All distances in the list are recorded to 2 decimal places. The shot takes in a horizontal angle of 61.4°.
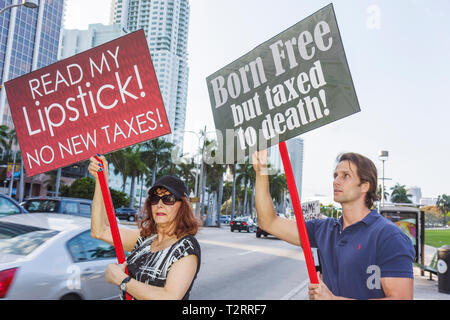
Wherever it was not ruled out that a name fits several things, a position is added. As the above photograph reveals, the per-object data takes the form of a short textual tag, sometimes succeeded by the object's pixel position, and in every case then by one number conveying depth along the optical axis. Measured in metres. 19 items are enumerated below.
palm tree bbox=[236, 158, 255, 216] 65.81
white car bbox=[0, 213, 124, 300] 3.58
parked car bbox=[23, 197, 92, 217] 9.69
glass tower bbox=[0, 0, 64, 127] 94.81
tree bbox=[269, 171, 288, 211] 81.06
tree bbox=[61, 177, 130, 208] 48.34
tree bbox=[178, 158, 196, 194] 61.31
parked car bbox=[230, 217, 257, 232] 34.16
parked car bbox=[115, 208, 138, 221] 42.69
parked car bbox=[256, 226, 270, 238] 26.23
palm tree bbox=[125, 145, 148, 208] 53.06
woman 2.03
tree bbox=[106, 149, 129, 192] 53.12
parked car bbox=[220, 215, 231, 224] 70.31
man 1.85
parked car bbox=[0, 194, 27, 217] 7.34
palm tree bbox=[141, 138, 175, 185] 57.74
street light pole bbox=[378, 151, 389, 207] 20.65
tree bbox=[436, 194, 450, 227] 125.38
